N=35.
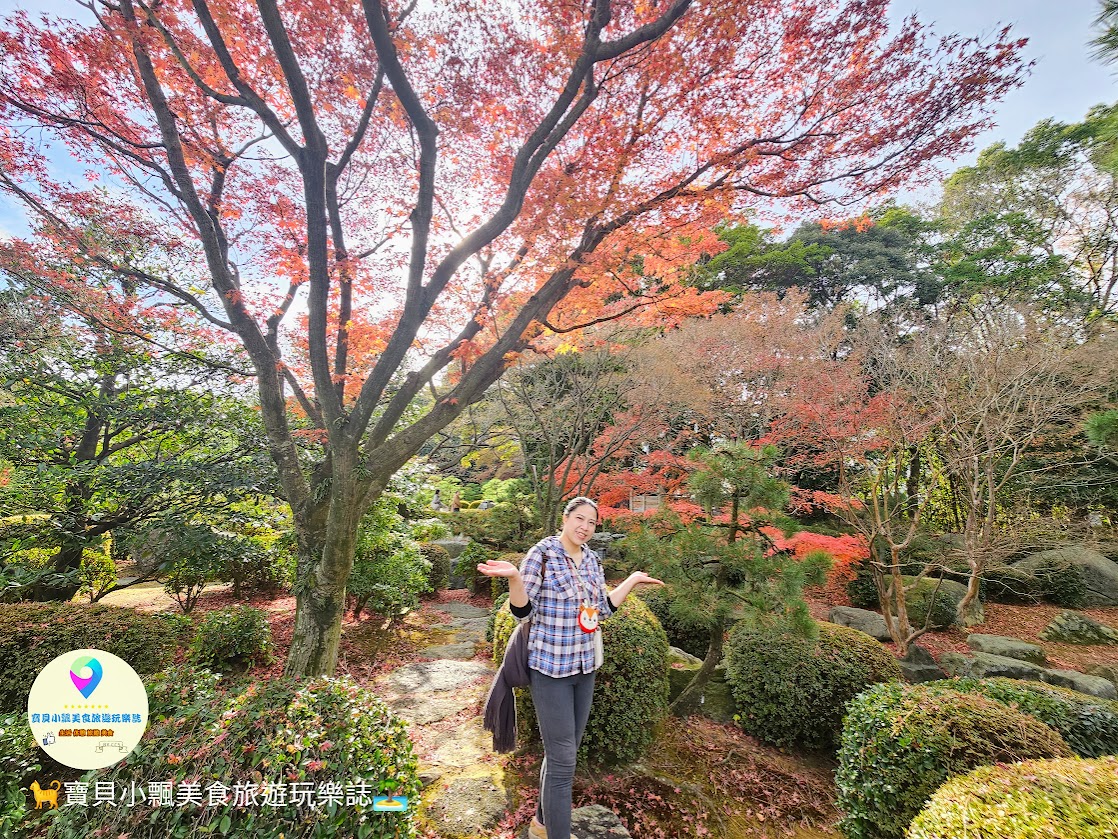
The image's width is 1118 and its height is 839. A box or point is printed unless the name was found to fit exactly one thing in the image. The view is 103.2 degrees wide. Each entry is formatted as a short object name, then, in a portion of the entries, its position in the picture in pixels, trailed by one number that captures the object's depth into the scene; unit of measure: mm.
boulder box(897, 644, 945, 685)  5574
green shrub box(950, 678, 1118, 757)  2896
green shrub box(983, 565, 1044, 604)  8742
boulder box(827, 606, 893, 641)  7031
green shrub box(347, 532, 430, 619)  5921
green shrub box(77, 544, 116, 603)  4552
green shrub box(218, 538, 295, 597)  4926
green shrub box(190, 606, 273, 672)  4637
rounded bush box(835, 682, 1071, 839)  2357
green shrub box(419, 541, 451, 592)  9148
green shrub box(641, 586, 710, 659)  6121
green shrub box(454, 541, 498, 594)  9125
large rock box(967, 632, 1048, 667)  6074
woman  2203
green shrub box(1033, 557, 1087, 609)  8555
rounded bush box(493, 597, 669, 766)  3240
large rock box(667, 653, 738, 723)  4320
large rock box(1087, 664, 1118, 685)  5758
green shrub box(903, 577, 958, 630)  7703
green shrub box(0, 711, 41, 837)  1837
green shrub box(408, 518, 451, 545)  6912
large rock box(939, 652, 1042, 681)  5363
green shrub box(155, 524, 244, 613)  4383
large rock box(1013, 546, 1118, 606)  8523
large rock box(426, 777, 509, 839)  2671
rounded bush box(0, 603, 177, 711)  3148
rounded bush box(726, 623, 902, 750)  3877
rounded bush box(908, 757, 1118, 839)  1551
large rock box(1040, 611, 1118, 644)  7117
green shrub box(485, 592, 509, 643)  6050
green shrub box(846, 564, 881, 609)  8777
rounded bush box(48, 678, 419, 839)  1521
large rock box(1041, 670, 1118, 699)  5199
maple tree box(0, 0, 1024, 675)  3330
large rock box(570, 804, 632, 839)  2566
